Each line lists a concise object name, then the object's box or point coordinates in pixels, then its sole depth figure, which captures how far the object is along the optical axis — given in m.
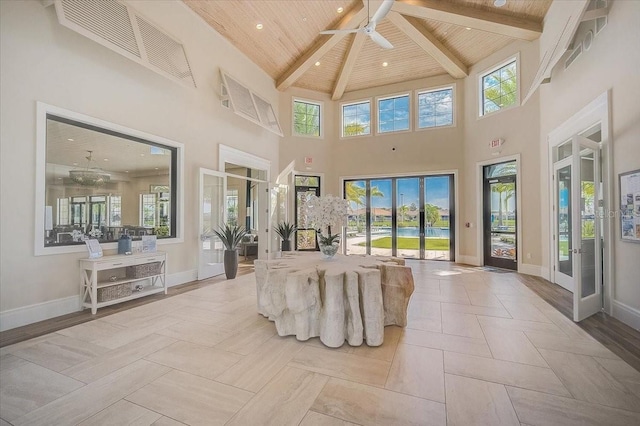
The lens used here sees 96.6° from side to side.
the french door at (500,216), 6.45
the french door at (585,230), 3.29
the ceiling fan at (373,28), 4.09
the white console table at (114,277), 3.58
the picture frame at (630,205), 3.11
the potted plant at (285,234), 7.85
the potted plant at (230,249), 5.59
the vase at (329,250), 3.57
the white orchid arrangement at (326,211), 3.36
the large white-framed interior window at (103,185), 3.53
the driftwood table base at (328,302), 2.69
